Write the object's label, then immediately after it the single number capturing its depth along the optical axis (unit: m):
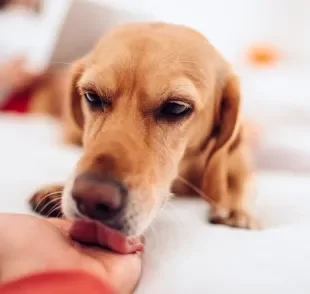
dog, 0.23
